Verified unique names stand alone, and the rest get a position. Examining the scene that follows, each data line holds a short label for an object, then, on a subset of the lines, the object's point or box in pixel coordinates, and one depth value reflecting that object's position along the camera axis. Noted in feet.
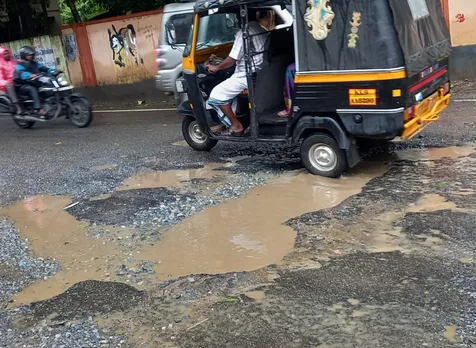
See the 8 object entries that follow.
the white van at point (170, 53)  38.45
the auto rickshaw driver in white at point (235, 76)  21.95
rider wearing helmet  35.70
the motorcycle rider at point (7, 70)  35.62
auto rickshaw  18.44
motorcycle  35.78
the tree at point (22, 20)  64.49
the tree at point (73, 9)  65.10
